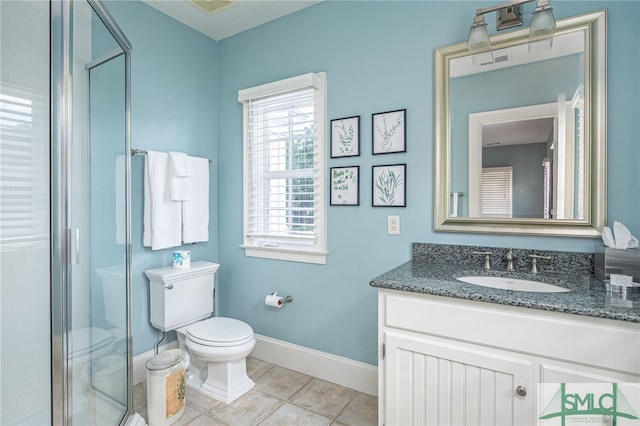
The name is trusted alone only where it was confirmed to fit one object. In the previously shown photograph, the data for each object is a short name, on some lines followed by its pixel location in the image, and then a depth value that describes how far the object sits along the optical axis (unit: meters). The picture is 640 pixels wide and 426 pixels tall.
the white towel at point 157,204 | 2.26
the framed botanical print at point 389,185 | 2.03
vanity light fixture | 1.56
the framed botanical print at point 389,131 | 2.02
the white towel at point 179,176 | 2.33
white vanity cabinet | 1.12
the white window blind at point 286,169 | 2.33
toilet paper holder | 2.42
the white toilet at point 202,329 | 1.99
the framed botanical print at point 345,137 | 2.18
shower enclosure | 1.31
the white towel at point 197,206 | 2.46
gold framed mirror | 1.57
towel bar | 2.20
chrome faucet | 1.70
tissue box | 1.36
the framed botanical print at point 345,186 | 2.19
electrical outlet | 2.05
